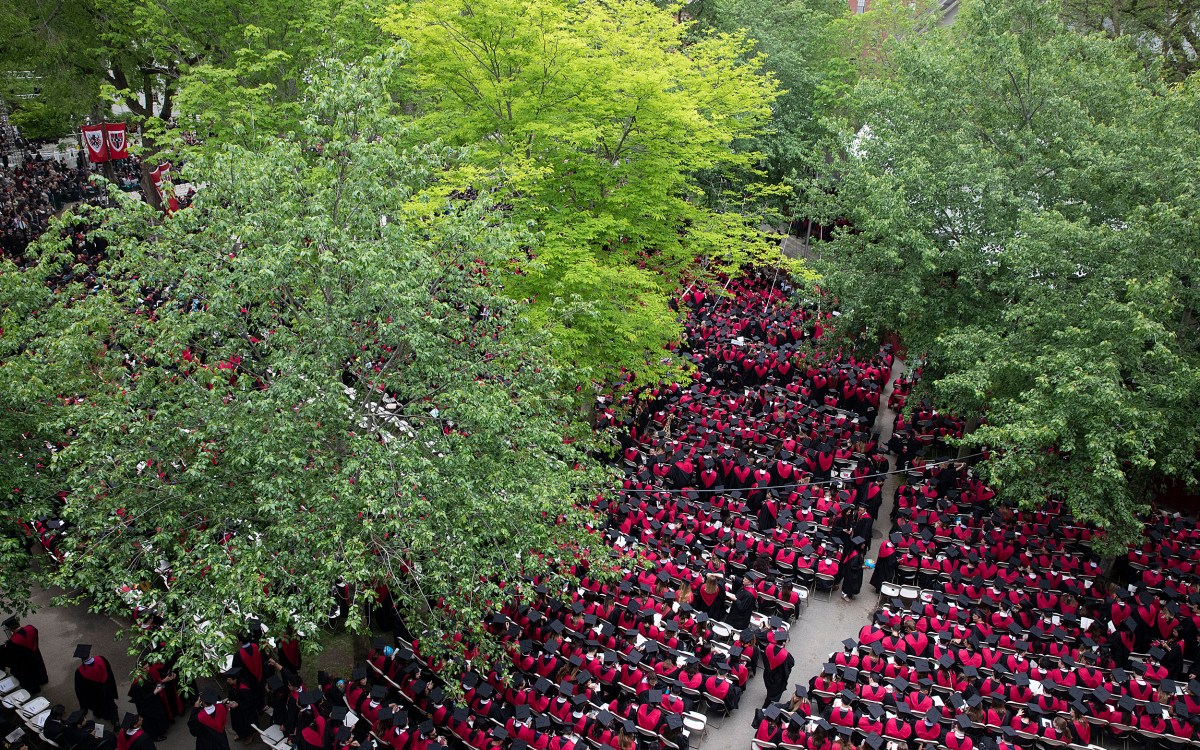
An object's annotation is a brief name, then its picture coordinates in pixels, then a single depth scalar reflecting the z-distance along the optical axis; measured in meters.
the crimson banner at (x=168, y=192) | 9.77
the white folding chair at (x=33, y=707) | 10.37
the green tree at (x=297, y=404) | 8.18
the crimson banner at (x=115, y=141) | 21.62
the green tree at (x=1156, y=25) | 22.28
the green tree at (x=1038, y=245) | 12.04
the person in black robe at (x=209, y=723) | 10.13
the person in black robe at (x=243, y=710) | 10.81
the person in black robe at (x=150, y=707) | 10.60
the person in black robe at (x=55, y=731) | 9.71
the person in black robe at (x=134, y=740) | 9.73
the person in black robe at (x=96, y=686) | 10.77
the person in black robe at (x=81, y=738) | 9.62
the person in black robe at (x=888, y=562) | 14.26
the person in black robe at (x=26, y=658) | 11.07
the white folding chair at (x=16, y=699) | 10.33
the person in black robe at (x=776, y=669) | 11.66
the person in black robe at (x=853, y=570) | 14.17
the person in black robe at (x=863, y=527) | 15.09
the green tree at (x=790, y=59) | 26.86
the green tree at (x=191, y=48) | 17.89
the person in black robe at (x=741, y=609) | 12.98
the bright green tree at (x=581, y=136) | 14.70
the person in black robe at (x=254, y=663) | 11.42
